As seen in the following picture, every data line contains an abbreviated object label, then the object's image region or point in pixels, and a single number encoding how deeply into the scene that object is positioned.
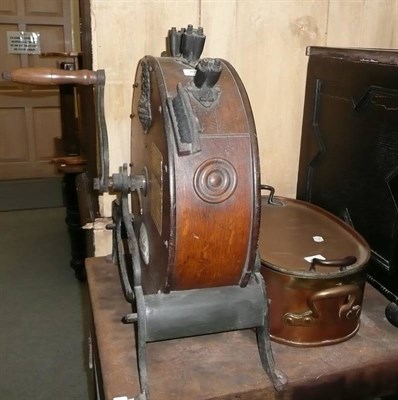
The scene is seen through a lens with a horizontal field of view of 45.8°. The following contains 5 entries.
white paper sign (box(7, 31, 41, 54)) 3.53
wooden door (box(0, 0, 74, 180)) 3.54
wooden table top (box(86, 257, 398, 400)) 0.77
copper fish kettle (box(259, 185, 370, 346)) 0.83
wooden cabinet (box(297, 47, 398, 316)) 0.96
